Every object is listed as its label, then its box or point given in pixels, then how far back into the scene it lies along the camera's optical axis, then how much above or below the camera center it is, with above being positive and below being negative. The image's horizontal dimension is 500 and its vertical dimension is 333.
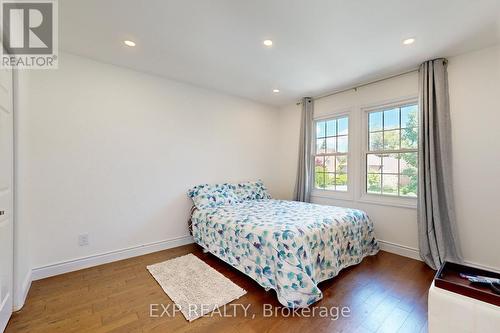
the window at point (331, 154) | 3.63 +0.18
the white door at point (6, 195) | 1.48 -0.25
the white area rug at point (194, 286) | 1.82 -1.20
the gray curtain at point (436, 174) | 2.45 -0.10
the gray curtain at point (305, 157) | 3.90 +0.13
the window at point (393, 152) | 2.91 +0.19
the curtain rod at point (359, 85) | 2.87 +1.23
